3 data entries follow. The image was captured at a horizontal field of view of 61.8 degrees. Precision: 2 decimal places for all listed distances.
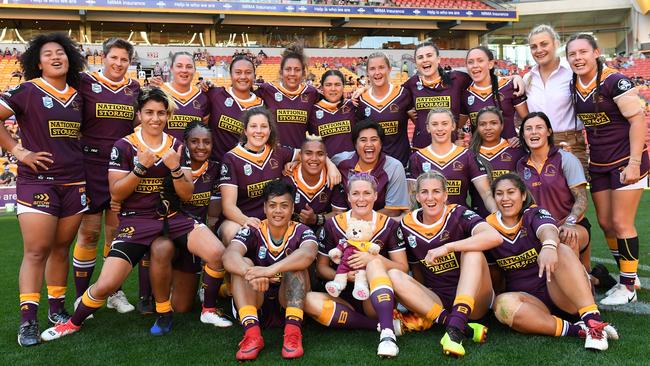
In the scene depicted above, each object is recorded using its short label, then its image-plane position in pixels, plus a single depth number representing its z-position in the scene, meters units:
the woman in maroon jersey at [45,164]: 3.35
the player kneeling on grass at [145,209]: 3.27
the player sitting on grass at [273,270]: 2.97
